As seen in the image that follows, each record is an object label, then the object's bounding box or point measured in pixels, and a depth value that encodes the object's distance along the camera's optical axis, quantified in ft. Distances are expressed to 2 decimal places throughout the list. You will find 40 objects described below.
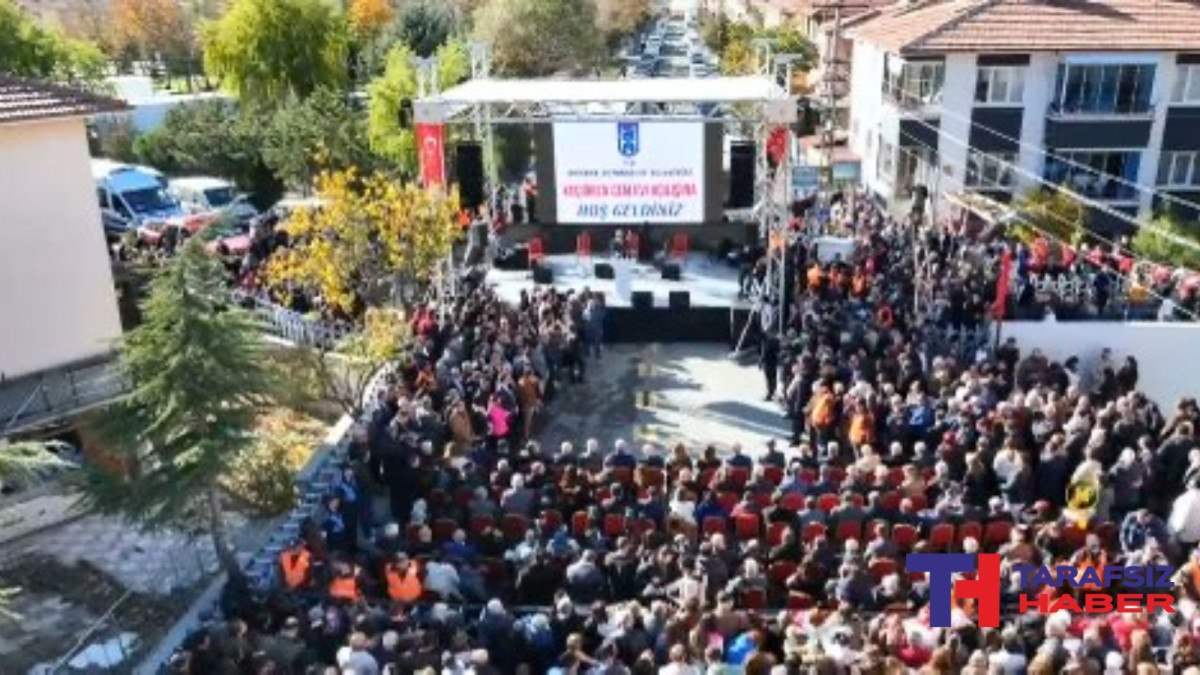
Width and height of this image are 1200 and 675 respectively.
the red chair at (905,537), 39.47
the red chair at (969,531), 39.65
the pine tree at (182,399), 40.78
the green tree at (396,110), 109.91
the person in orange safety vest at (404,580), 37.65
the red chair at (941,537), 39.42
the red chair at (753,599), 36.96
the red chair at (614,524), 41.32
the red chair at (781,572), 38.40
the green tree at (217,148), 114.73
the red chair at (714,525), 41.06
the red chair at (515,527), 41.63
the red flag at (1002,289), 60.34
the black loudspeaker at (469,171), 76.89
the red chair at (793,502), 41.65
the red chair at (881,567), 37.60
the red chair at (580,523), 41.65
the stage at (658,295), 69.62
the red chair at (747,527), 40.83
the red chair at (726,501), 42.17
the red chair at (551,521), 41.37
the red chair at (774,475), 44.01
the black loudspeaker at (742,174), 76.38
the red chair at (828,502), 41.65
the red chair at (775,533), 40.42
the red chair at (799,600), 37.45
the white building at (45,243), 57.16
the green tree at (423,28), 159.43
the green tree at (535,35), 158.10
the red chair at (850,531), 40.22
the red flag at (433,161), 68.33
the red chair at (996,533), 40.09
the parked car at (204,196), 101.65
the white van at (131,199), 97.45
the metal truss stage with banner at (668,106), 64.03
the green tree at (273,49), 125.70
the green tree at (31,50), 125.59
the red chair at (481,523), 41.50
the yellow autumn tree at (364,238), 63.31
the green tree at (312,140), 110.01
